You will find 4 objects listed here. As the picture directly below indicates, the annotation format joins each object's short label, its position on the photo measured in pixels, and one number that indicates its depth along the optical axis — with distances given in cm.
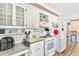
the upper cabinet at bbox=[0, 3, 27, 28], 169
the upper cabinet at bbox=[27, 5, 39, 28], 189
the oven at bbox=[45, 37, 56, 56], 196
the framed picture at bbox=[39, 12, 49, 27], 192
